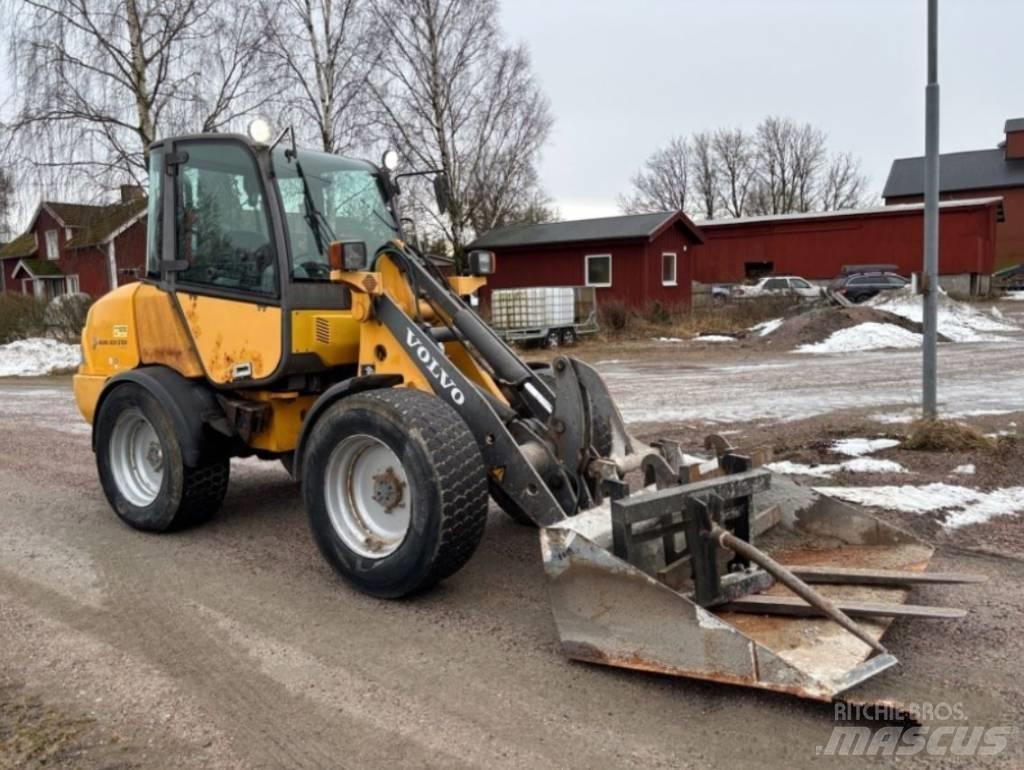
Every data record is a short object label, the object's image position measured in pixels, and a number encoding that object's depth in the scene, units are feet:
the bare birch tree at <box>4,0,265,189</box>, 64.75
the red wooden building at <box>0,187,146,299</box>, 70.33
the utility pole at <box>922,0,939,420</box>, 25.26
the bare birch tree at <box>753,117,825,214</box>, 224.12
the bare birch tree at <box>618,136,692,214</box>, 231.71
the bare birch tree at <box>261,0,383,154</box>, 75.72
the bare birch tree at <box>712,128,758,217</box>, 228.22
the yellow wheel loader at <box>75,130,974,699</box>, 11.75
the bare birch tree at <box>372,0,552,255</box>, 94.22
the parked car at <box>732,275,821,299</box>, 109.70
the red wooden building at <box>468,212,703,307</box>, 94.63
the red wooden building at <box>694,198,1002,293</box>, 116.26
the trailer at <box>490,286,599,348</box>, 71.56
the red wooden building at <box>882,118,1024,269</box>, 161.58
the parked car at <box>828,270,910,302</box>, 104.94
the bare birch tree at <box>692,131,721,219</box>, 230.68
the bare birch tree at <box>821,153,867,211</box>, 224.94
